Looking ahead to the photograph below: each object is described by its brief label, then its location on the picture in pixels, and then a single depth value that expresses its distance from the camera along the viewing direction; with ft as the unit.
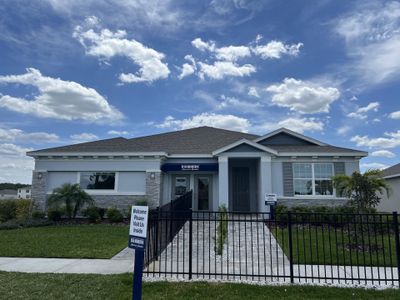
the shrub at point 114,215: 52.16
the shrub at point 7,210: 59.98
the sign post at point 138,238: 13.21
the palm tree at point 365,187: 34.24
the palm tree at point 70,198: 52.42
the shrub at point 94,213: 52.32
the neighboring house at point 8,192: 244.59
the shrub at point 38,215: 54.80
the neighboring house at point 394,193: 71.36
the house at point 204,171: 55.52
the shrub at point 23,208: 57.03
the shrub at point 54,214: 52.65
